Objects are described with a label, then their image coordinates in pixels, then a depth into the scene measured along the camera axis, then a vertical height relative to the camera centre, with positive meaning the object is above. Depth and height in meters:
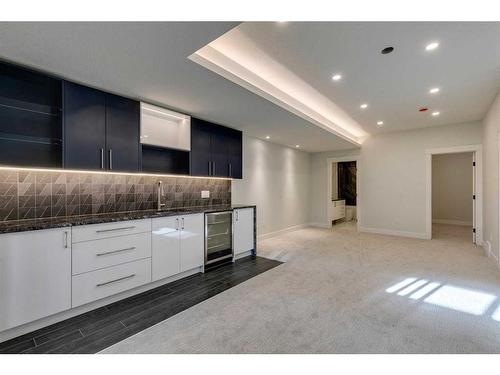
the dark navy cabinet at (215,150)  3.66 +0.67
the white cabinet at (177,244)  2.79 -0.77
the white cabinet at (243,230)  3.89 -0.78
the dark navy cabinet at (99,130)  2.39 +0.67
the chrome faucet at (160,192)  3.39 -0.07
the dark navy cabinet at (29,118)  2.19 +0.73
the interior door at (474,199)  4.93 -0.27
